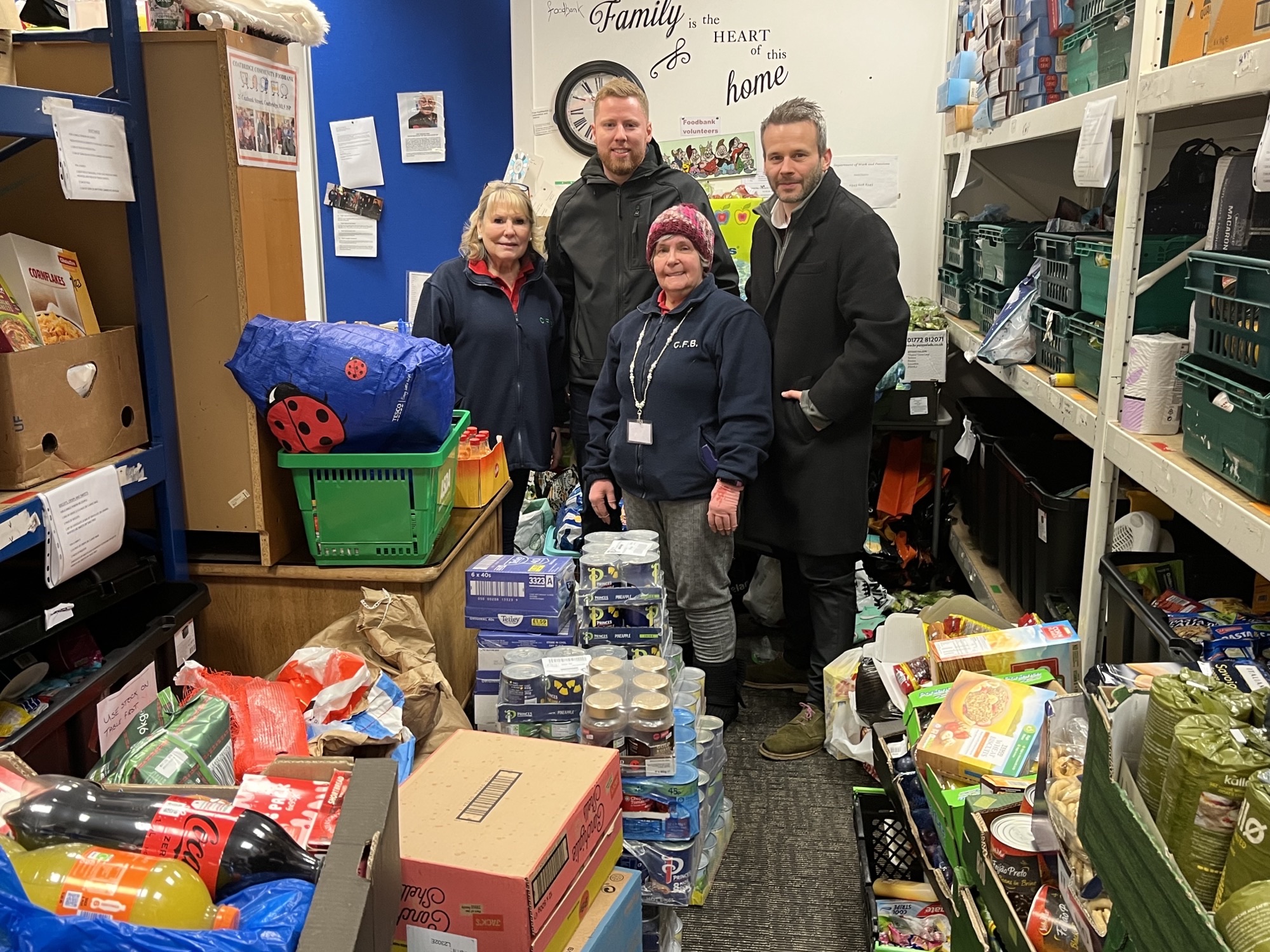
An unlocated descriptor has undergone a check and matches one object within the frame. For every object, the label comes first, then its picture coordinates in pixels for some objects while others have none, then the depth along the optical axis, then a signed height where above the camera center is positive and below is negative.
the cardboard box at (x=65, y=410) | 1.69 -0.27
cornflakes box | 1.79 -0.07
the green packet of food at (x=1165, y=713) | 1.09 -0.47
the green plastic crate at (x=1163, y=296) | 2.21 -0.09
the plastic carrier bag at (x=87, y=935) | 0.84 -0.53
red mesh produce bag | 1.86 -0.82
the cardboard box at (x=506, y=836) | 1.50 -0.86
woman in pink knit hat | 2.91 -0.44
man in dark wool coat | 2.93 -0.30
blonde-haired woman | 3.33 -0.22
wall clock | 4.62 +0.64
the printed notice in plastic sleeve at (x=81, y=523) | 1.71 -0.45
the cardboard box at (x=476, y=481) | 2.76 -0.60
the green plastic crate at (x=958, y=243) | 3.98 +0.03
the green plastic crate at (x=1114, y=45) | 2.27 +0.44
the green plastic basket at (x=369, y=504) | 2.28 -0.54
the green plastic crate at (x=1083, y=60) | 2.50 +0.45
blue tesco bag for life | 2.15 -0.26
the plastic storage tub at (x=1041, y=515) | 2.79 -0.73
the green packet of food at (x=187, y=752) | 1.58 -0.75
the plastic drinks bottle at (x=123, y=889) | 0.92 -0.55
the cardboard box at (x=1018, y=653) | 2.21 -0.82
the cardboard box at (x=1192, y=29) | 1.79 +0.38
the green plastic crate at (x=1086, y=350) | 2.48 -0.23
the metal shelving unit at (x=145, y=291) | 1.97 -0.08
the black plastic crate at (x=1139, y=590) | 2.07 -0.67
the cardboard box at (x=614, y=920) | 1.68 -1.07
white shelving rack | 1.65 -0.16
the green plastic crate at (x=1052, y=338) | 2.73 -0.23
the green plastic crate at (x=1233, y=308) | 1.65 -0.09
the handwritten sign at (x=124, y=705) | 1.79 -0.78
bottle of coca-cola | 1.01 -0.55
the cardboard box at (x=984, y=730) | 1.86 -0.86
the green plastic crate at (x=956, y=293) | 4.09 -0.16
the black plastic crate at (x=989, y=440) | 3.57 -0.65
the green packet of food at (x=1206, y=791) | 1.00 -0.50
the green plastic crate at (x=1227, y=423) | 1.64 -0.28
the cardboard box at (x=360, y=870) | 0.89 -0.54
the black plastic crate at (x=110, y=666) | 1.64 -0.72
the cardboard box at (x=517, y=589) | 2.38 -0.74
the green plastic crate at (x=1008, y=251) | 3.31 +0.00
